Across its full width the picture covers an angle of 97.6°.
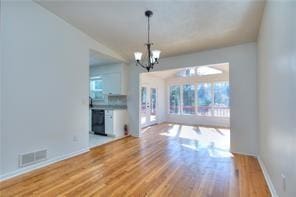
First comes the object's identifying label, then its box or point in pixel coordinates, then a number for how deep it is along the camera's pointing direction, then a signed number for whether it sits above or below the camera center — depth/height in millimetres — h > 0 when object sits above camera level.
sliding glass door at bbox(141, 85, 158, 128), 5769 -236
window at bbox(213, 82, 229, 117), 5597 -11
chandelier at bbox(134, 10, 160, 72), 2321 +826
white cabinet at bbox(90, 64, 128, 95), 4296 +764
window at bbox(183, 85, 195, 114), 6215 +40
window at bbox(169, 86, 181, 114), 6570 -6
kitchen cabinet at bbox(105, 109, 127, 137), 4122 -710
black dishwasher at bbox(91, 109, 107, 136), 4362 -736
